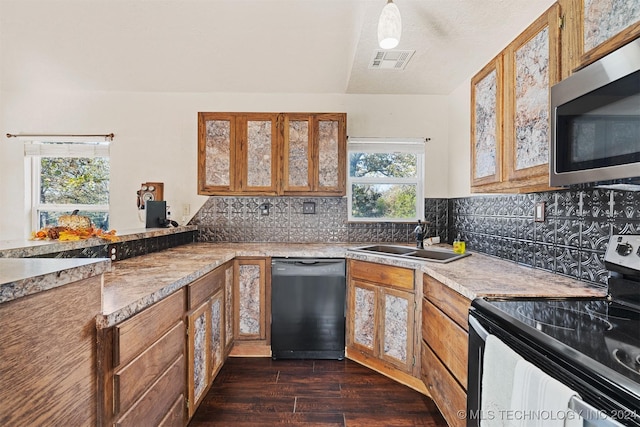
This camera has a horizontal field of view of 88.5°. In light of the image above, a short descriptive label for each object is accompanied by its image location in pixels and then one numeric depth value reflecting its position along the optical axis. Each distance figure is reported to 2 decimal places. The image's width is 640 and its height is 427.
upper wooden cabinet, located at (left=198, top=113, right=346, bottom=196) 2.86
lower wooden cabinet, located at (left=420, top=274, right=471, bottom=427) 1.52
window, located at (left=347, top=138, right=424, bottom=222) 3.29
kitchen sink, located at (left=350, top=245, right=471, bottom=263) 2.54
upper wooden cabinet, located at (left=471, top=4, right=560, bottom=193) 1.39
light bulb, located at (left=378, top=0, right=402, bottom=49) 1.54
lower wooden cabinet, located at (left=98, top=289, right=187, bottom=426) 1.04
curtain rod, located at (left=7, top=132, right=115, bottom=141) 3.24
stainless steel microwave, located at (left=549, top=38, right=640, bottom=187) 0.93
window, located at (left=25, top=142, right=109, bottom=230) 3.37
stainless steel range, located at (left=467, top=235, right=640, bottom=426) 0.68
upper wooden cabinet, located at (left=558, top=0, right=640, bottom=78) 0.99
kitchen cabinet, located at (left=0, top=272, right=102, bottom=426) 0.70
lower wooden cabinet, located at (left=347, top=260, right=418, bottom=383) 2.20
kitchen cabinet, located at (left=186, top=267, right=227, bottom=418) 1.71
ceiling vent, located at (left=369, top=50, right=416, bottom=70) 2.28
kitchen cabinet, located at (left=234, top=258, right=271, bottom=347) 2.61
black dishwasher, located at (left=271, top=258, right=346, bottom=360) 2.56
